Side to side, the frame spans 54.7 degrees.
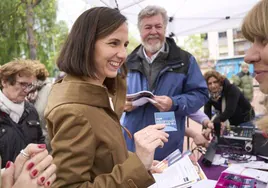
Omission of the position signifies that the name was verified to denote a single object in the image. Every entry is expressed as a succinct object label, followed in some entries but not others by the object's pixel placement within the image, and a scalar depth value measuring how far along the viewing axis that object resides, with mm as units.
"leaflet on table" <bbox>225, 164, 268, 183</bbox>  1558
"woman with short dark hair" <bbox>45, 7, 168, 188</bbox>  1025
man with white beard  2252
